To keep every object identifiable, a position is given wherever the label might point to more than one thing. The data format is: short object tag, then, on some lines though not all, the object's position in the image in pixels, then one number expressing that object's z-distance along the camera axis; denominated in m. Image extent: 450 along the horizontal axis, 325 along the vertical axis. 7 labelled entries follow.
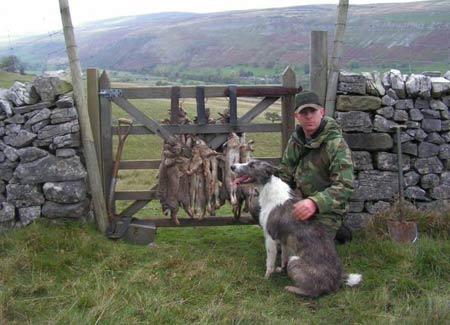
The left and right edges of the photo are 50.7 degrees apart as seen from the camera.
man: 5.92
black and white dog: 5.71
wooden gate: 7.55
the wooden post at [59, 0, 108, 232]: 7.26
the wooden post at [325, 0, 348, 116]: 7.28
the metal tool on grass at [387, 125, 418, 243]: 6.83
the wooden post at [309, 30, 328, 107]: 7.50
